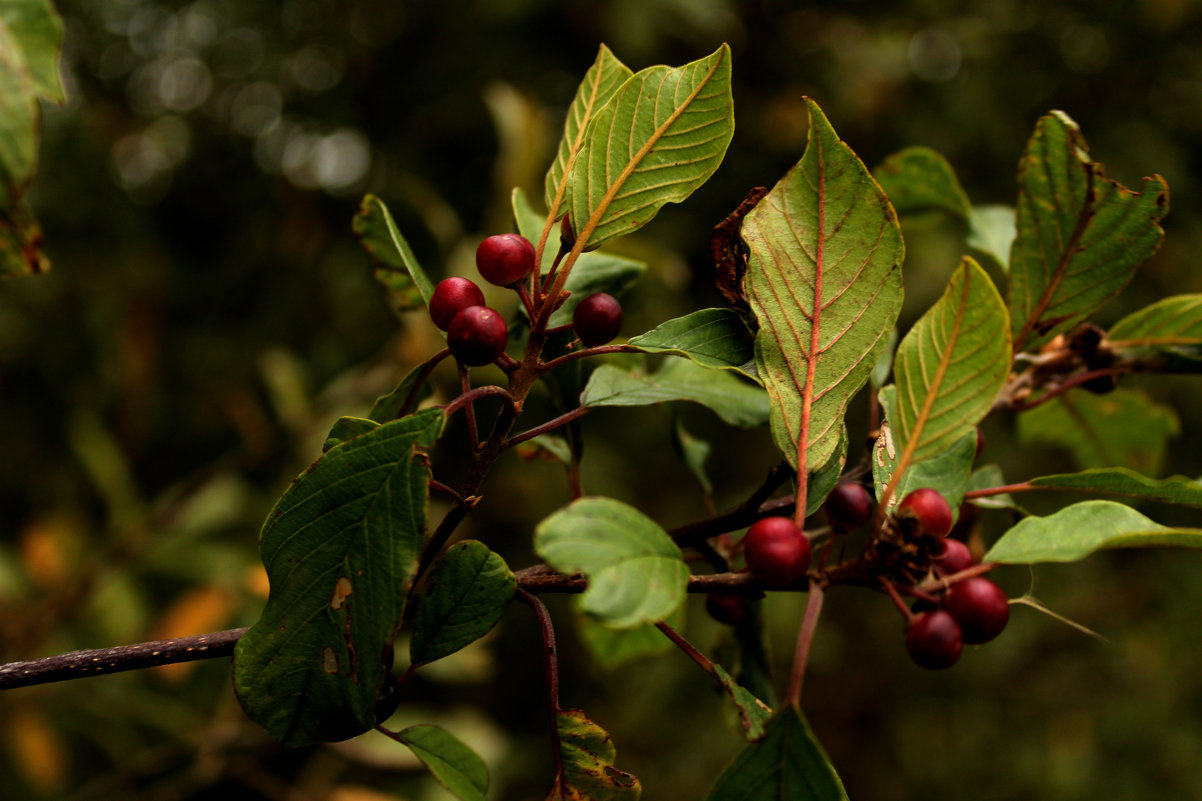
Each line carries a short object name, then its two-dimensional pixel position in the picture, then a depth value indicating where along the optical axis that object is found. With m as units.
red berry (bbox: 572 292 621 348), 0.28
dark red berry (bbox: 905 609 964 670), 0.26
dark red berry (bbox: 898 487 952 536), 0.27
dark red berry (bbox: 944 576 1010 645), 0.27
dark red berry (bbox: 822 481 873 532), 0.28
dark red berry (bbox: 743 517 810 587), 0.27
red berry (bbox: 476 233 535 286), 0.28
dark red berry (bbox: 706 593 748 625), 0.32
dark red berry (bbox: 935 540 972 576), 0.28
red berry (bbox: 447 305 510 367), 0.27
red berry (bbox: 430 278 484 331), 0.28
